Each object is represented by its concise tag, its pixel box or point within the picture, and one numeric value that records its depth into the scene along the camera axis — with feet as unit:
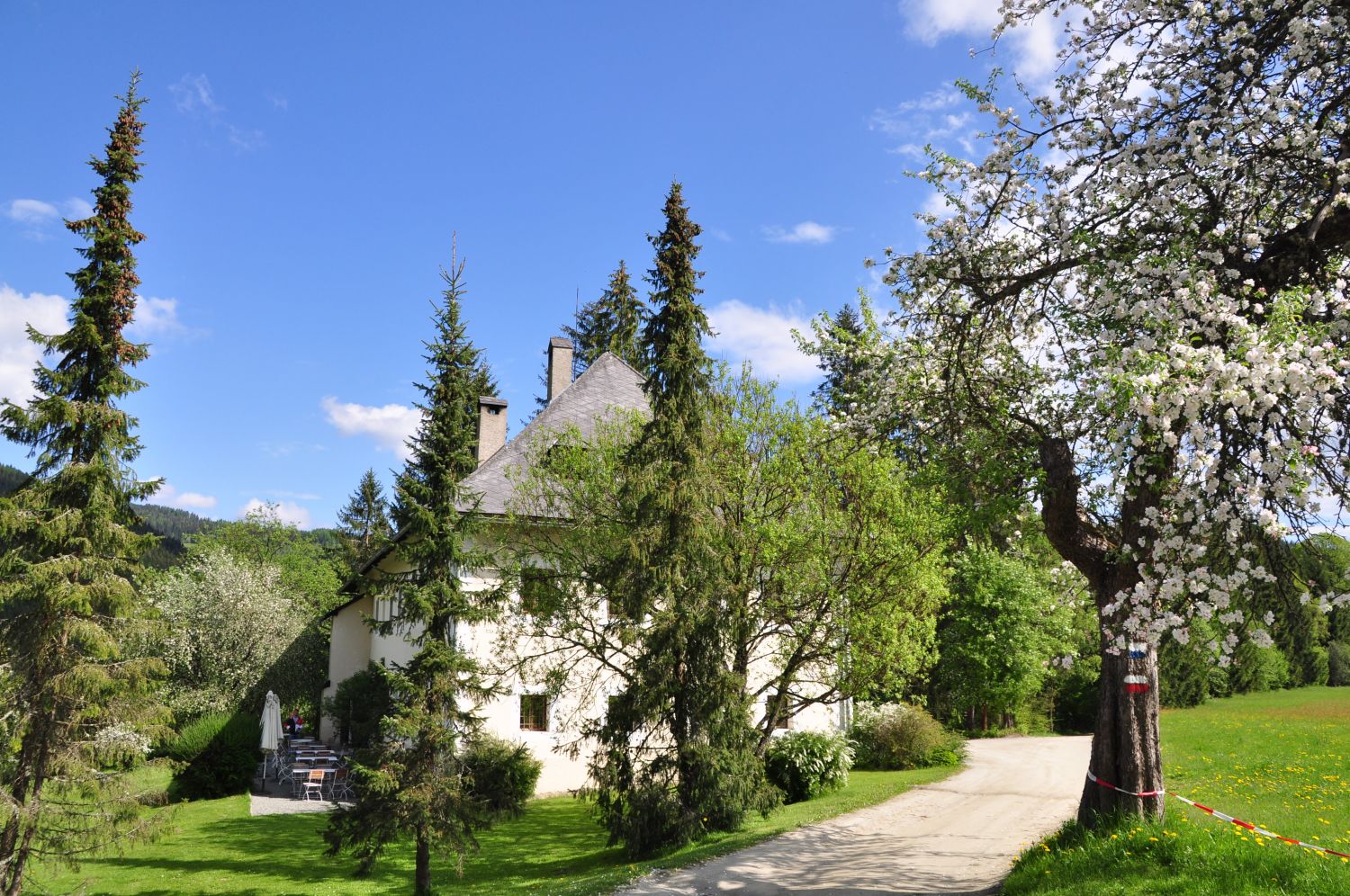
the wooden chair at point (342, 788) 76.38
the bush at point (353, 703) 86.63
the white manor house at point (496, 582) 67.10
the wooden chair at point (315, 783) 76.07
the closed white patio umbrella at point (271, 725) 82.33
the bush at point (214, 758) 82.38
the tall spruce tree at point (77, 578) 48.55
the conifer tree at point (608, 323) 145.52
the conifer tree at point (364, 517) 190.70
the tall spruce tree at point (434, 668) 45.42
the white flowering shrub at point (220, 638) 98.58
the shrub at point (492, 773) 48.29
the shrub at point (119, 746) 50.47
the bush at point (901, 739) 74.13
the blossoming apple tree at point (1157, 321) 21.03
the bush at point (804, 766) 59.41
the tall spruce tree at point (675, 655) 46.65
